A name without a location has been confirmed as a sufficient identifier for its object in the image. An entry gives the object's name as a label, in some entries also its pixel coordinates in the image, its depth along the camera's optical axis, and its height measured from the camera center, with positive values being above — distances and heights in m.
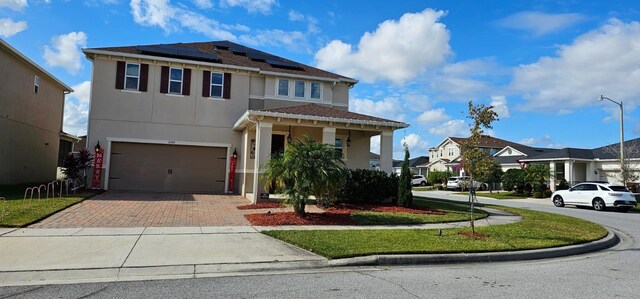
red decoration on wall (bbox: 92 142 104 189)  19.47 -0.04
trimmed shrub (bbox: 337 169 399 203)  16.53 -0.36
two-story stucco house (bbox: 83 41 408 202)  19.97 +2.59
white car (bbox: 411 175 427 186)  54.94 -0.02
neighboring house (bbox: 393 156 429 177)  71.21 +2.83
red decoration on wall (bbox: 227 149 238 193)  21.09 +0.08
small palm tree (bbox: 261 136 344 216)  12.38 +0.10
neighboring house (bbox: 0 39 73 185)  19.86 +2.53
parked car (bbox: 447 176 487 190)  44.66 -0.30
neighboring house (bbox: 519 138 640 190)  35.81 +2.05
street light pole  28.36 +3.38
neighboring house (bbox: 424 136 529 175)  62.16 +4.81
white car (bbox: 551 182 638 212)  21.78 -0.53
